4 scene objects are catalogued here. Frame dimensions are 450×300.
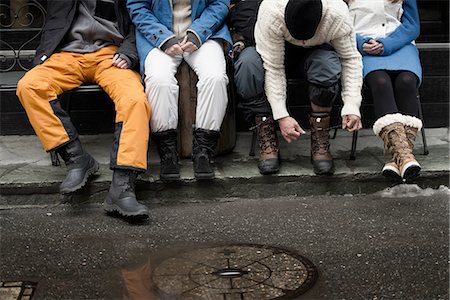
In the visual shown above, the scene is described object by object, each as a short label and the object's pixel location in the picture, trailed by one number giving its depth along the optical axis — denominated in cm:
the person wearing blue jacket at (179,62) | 534
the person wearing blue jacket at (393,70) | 539
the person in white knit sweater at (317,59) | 528
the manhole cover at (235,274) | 410
